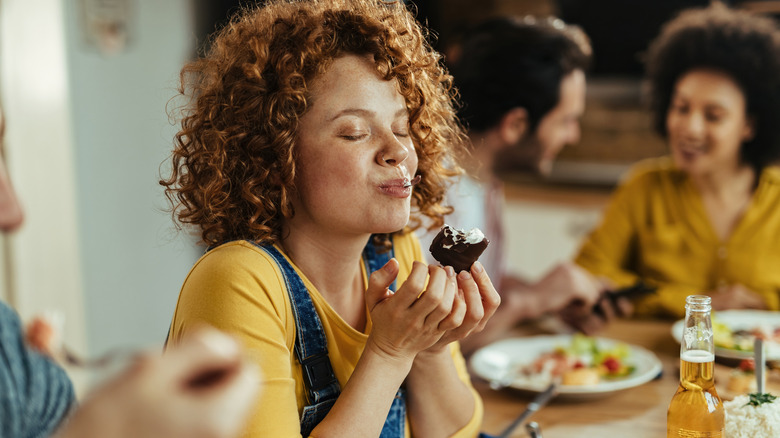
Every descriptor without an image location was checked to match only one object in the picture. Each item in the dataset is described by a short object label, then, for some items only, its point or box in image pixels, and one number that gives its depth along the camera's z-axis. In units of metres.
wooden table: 1.29
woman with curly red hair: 1.01
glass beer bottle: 0.97
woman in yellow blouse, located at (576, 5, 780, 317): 2.18
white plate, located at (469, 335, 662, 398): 1.40
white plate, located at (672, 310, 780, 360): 1.82
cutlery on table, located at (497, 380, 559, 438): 1.29
